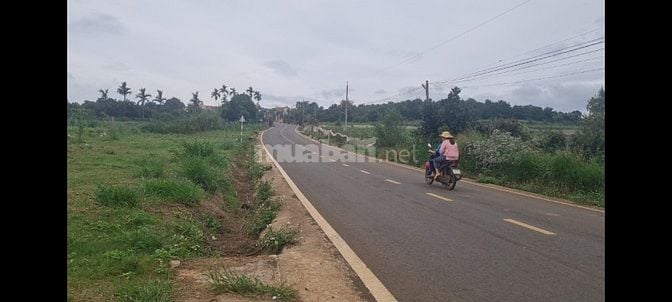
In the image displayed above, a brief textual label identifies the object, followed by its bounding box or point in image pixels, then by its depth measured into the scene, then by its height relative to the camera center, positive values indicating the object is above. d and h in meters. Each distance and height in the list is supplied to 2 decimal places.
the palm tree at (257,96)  137.65 +13.71
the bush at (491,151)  17.91 -0.11
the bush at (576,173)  13.91 -0.68
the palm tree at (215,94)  111.72 +11.31
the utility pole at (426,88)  31.68 +3.82
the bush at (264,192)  11.26 -1.17
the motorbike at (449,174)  13.88 -0.78
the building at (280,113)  168.64 +10.96
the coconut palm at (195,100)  92.92 +8.27
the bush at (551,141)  18.63 +0.31
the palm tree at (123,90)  90.19 +9.60
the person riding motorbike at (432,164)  14.61 -0.51
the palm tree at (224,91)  108.69 +11.75
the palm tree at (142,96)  98.62 +9.49
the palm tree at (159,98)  102.75 +9.39
